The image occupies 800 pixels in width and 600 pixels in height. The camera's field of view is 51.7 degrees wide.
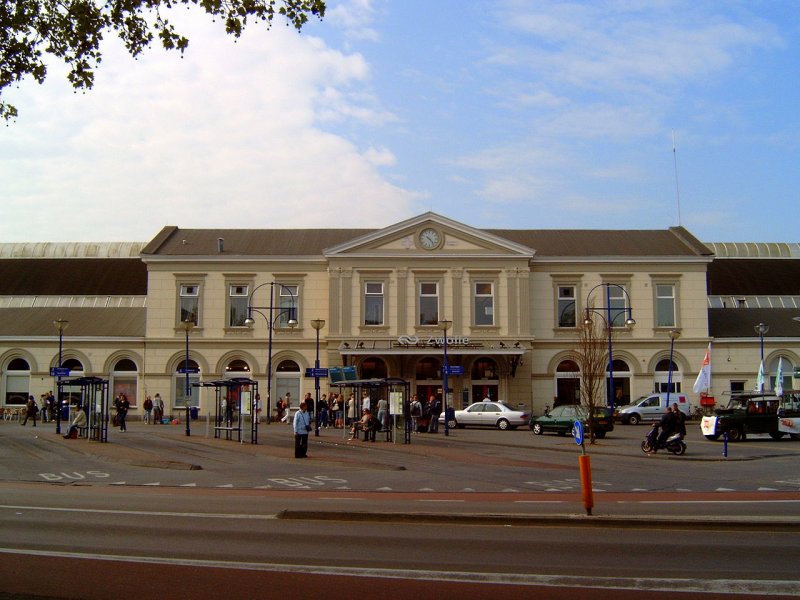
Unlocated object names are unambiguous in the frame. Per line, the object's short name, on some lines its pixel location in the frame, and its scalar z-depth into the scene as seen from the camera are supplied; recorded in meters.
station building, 50.22
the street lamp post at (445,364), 35.31
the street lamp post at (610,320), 44.11
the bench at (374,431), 31.16
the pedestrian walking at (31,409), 41.50
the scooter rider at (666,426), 26.88
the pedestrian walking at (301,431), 25.45
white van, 46.88
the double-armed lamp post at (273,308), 48.14
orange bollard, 13.52
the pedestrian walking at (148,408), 46.56
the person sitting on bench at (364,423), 31.12
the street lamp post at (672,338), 47.81
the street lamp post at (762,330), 46.81
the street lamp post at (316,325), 39.52
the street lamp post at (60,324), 42.53
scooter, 27.02
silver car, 41.73
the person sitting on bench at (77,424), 31.78
